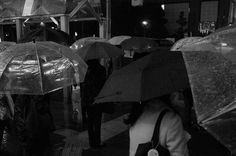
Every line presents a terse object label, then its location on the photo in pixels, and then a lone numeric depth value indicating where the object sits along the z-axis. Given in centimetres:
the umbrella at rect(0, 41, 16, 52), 567
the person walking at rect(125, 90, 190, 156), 233
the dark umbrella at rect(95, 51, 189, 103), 232
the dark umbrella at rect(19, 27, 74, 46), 758
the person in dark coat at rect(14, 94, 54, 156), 399
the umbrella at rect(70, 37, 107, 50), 782
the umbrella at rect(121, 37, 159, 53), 935
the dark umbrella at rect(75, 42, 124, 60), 575
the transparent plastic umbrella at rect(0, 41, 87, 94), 372
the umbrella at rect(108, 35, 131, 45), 1056
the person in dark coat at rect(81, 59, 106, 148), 547
